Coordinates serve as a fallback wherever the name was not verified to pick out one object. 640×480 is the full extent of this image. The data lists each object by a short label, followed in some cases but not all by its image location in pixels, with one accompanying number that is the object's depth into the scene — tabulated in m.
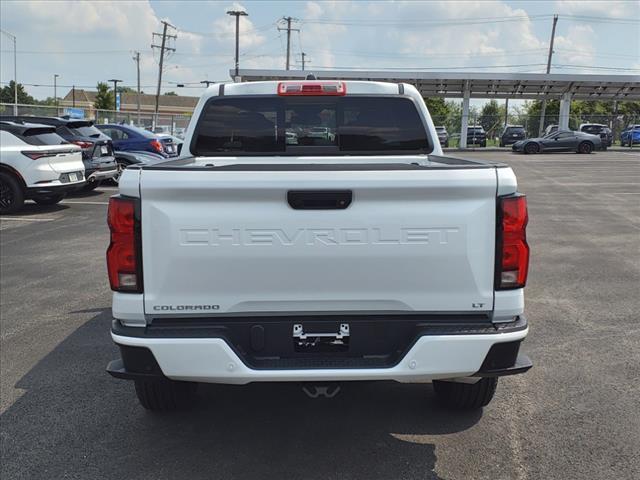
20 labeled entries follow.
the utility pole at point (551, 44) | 68.88
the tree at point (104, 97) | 85.00
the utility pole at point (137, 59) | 83.69
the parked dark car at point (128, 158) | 16.91
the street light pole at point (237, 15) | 60.22
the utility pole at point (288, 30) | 69.97
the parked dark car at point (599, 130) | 41.50
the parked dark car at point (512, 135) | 46.59
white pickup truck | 2.96
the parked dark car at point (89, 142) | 14.88
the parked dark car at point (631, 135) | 43.94
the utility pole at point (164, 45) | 66.50
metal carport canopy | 43.51
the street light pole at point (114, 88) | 87.00
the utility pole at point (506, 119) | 53.62
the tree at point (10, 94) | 96.25
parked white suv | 12.45
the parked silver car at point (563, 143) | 36.06
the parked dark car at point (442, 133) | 37.64
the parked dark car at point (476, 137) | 47.88
